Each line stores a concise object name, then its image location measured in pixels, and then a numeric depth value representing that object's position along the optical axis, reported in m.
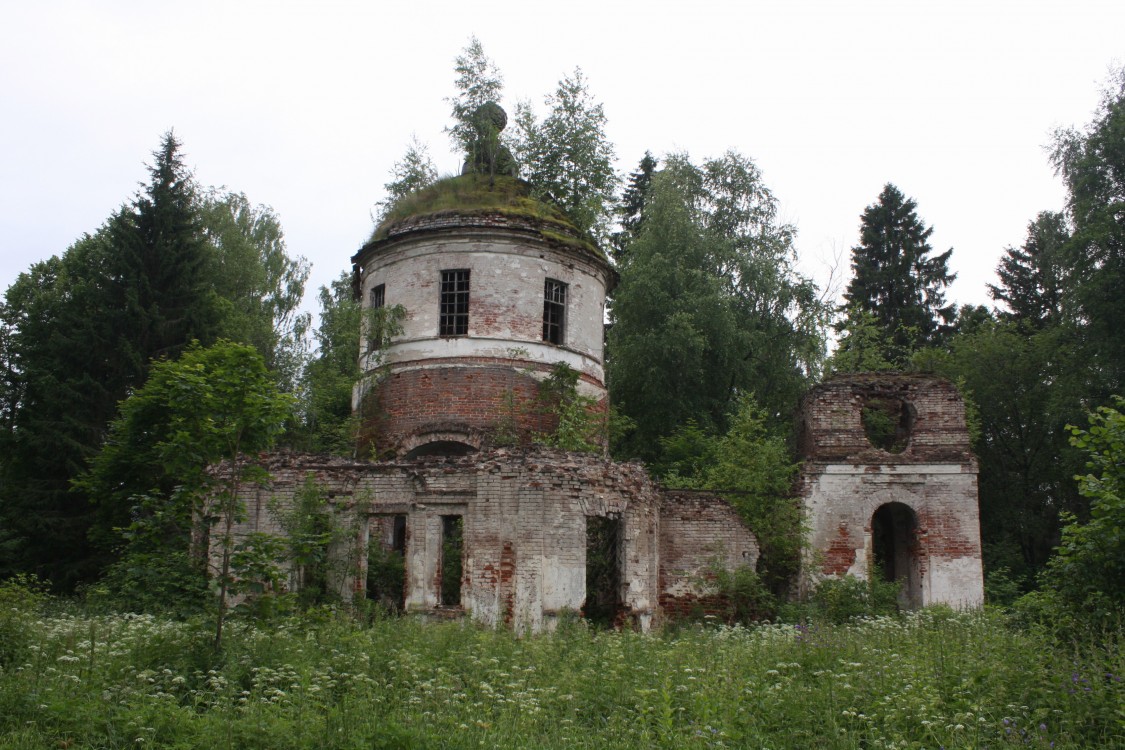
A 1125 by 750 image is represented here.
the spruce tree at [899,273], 34.62
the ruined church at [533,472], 14.44
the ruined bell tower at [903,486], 18.12
